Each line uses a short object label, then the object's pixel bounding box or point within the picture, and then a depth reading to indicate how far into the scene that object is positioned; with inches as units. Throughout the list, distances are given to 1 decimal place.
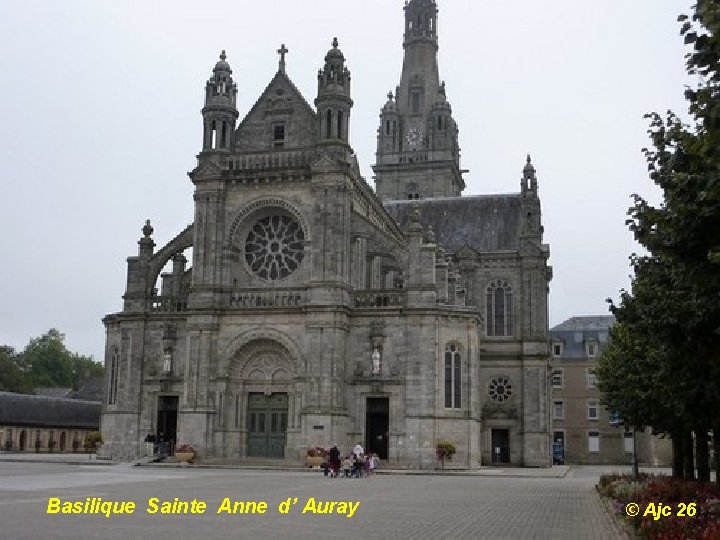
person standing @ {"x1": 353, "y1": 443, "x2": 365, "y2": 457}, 1499.8
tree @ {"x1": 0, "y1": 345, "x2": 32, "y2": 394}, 3654.0
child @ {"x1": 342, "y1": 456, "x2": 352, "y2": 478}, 1515.7
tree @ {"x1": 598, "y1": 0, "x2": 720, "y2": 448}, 398.9
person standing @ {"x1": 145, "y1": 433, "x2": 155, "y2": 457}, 1974.7
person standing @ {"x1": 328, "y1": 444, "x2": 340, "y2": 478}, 1533.0
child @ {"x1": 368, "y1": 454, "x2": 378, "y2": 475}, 1608.8
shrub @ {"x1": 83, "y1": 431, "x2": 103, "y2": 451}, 2069.4
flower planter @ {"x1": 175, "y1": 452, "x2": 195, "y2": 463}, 1861.5
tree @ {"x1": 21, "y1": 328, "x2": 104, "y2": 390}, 4694.9
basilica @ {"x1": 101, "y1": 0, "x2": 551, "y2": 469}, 1883.6
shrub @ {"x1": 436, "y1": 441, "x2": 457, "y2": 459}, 1829.0
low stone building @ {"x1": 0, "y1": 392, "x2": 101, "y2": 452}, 2844.5
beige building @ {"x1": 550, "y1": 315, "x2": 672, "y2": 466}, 3112.7
